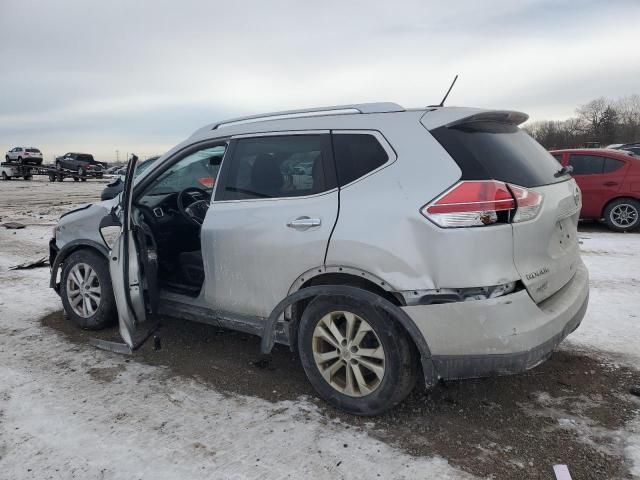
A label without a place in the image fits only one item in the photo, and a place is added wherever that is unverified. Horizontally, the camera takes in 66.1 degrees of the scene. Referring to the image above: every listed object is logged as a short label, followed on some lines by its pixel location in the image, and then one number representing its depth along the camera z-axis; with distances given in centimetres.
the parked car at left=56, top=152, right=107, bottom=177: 3419
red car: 914
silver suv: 251
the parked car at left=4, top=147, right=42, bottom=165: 3612
